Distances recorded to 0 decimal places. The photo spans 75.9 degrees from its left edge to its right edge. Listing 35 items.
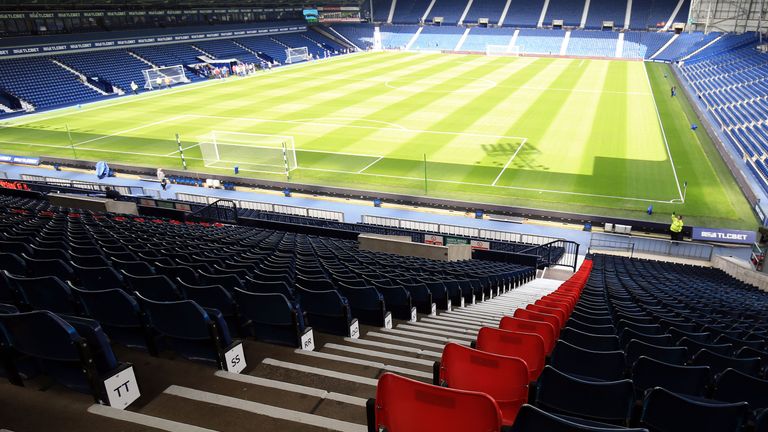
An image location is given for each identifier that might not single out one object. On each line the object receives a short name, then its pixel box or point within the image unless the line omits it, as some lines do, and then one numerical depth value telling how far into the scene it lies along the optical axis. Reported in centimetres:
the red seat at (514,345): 436
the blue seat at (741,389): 410
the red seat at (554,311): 618
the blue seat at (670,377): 417
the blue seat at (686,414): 319
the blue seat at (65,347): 361
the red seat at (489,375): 359
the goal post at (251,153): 2923
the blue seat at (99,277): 579
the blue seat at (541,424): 250
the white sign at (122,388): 373
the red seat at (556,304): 720
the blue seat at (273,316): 530
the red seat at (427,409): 281
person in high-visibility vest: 2016
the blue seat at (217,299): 549
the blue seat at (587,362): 430
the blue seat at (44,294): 492
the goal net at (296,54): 7300
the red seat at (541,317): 559
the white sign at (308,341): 546
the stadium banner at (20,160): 3050
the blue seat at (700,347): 563
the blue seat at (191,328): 440
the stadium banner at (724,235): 2000
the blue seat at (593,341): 515
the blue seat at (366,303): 689
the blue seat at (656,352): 499
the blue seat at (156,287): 552
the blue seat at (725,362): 501
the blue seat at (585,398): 344
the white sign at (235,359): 454
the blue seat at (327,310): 610
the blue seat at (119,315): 462
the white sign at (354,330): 624
